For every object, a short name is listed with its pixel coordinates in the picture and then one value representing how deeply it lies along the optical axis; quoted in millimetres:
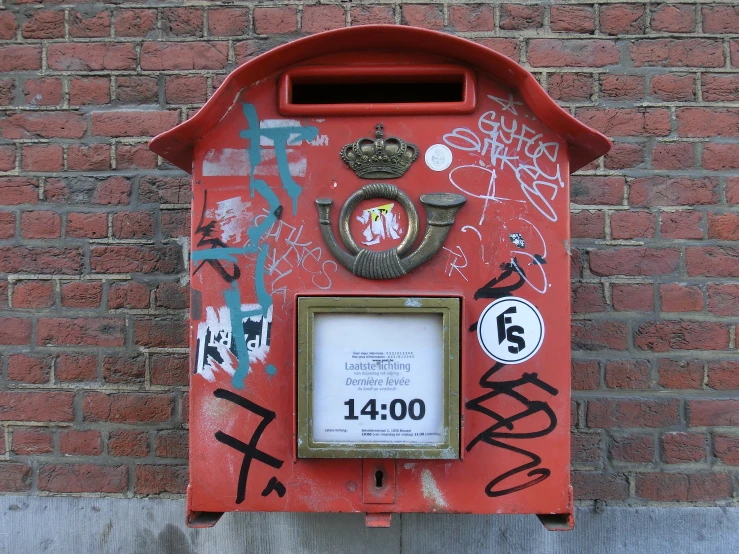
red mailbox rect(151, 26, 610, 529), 1274
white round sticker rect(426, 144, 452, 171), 1299
